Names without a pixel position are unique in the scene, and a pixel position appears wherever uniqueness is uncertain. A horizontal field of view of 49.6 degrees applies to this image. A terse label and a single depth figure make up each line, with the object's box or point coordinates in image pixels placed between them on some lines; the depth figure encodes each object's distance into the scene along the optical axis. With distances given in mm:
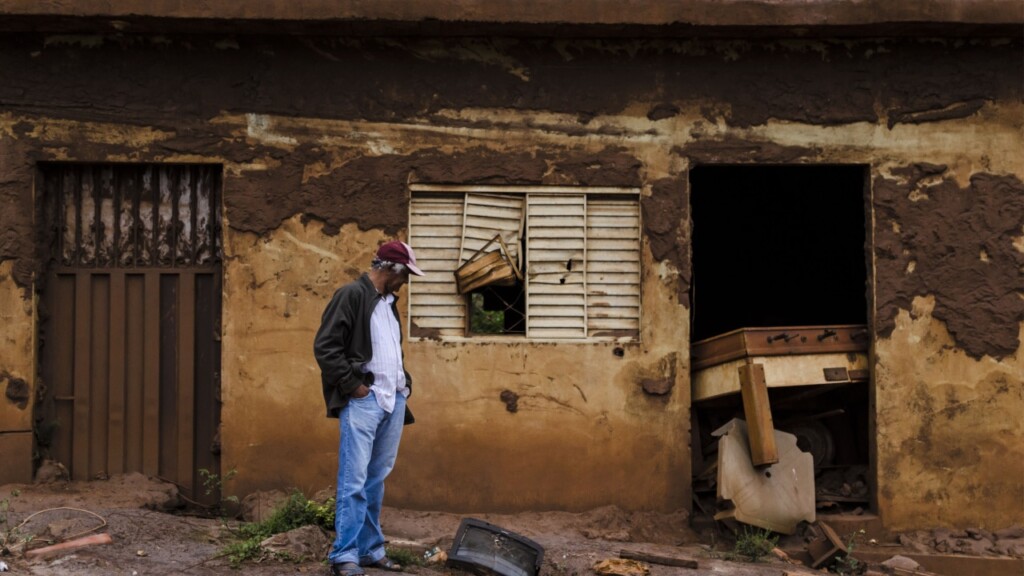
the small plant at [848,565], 7363
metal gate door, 7730
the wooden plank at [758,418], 7430
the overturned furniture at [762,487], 7555
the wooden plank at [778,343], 7707
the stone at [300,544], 6184
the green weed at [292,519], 6652
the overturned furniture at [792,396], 7543
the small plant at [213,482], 7609
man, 5598
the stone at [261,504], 7398
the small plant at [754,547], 7328
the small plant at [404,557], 6367
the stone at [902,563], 7406
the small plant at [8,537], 6129
